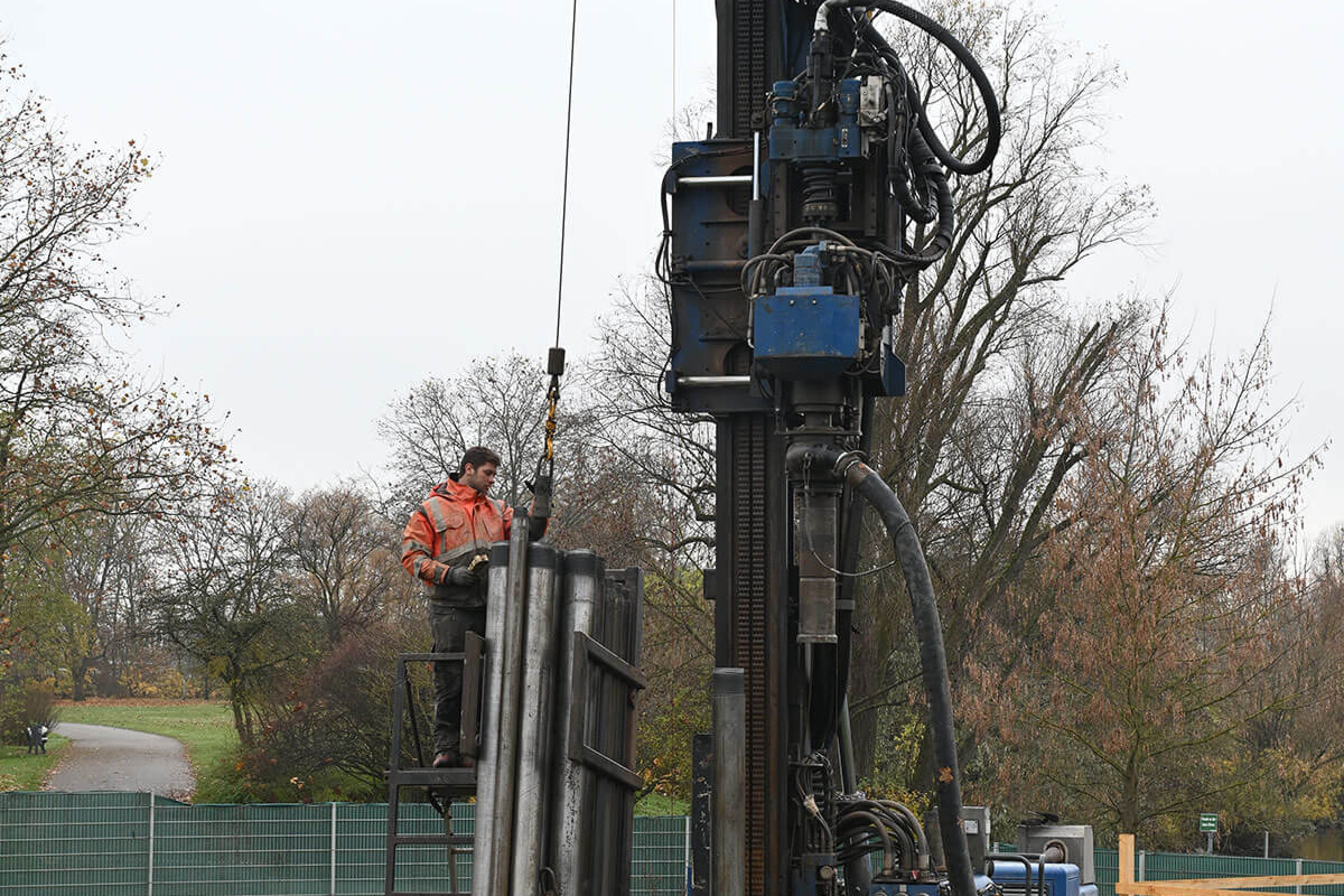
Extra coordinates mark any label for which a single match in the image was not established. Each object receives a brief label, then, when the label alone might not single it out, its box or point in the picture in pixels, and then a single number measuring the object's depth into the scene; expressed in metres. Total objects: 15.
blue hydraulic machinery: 15.30
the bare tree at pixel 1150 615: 41.16
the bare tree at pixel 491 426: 81.37
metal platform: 12.41
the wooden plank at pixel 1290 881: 27.14
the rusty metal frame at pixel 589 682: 12.43
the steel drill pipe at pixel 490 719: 12.14
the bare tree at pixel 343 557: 80.81
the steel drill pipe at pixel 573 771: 12.39
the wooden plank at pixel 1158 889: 25.25
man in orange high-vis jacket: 14.96
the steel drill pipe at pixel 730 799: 12.89
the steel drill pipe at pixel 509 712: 12.13
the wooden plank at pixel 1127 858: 29.29
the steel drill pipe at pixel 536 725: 12.16
